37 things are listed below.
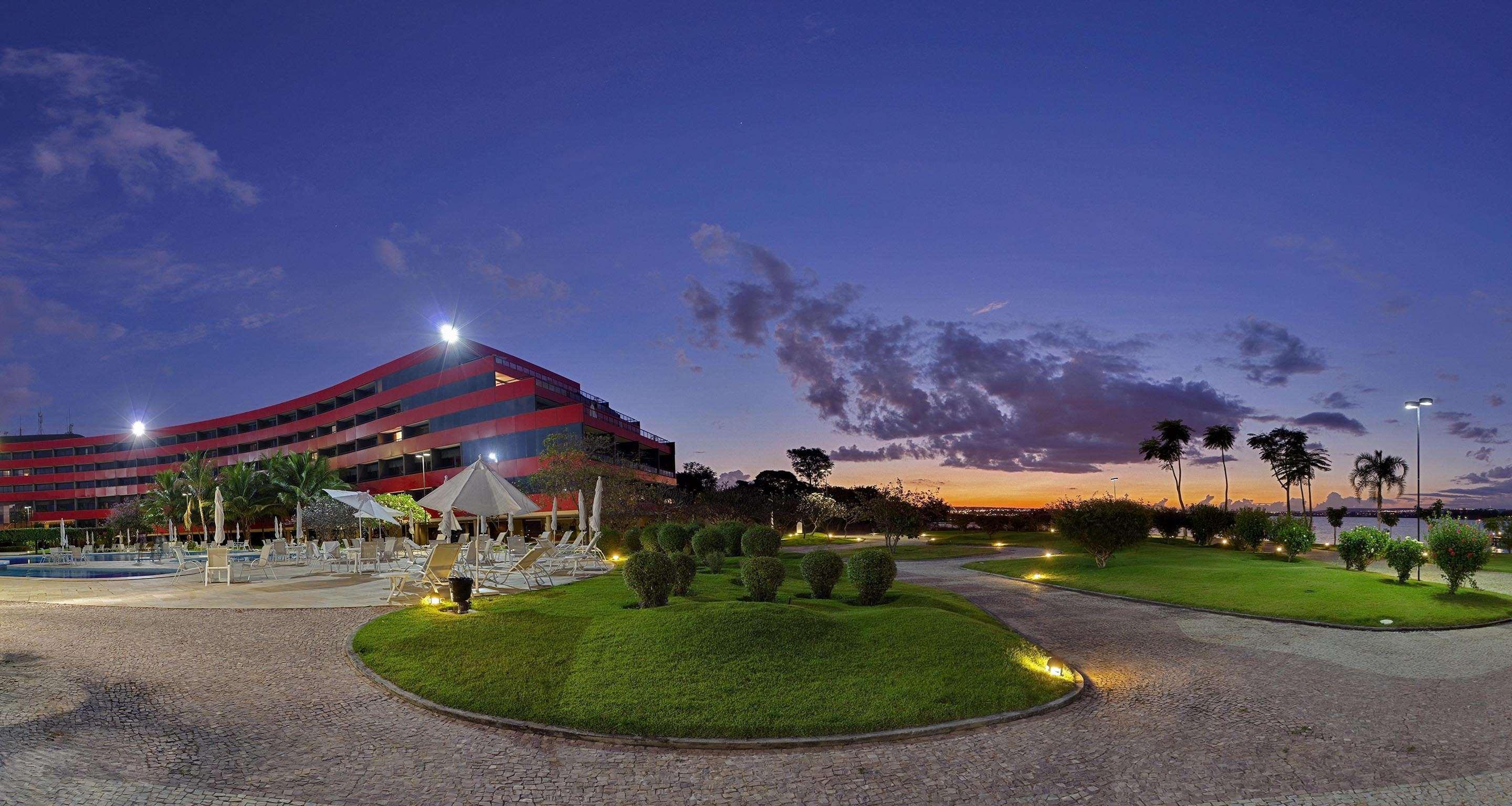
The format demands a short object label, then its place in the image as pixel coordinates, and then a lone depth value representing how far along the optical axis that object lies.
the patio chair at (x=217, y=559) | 19.27
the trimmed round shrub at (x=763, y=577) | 12.48
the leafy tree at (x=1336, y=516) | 56.56
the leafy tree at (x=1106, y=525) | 21.59
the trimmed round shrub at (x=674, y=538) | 23.23
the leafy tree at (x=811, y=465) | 97.31
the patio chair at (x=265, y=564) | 21.92
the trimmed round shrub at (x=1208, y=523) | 32.69
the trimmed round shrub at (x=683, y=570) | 13.32
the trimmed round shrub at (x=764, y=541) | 19.28
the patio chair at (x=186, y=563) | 21.59
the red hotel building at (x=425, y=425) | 49.69
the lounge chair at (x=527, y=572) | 15.50
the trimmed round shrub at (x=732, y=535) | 22.75
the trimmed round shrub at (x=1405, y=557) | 15.99
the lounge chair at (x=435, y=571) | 14.04
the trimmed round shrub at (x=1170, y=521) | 38.94
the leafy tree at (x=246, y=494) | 54.41
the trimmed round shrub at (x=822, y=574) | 13.64
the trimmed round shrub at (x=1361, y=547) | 19.19
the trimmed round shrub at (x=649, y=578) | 11.95
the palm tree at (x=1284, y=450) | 78.94
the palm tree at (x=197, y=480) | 54.44
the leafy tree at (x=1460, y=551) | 14.85
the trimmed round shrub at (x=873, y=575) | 13.12
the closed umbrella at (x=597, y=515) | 23.55
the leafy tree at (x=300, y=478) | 52.62
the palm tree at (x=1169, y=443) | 73.12
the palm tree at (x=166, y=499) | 56.31
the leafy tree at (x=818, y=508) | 50.62
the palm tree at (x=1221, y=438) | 79.81
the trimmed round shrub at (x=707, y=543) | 21.07
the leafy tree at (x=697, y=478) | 82.97
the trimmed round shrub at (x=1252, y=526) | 27.14
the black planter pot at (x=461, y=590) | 12.15
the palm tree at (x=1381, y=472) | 82.31
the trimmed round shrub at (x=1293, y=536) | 24.16
